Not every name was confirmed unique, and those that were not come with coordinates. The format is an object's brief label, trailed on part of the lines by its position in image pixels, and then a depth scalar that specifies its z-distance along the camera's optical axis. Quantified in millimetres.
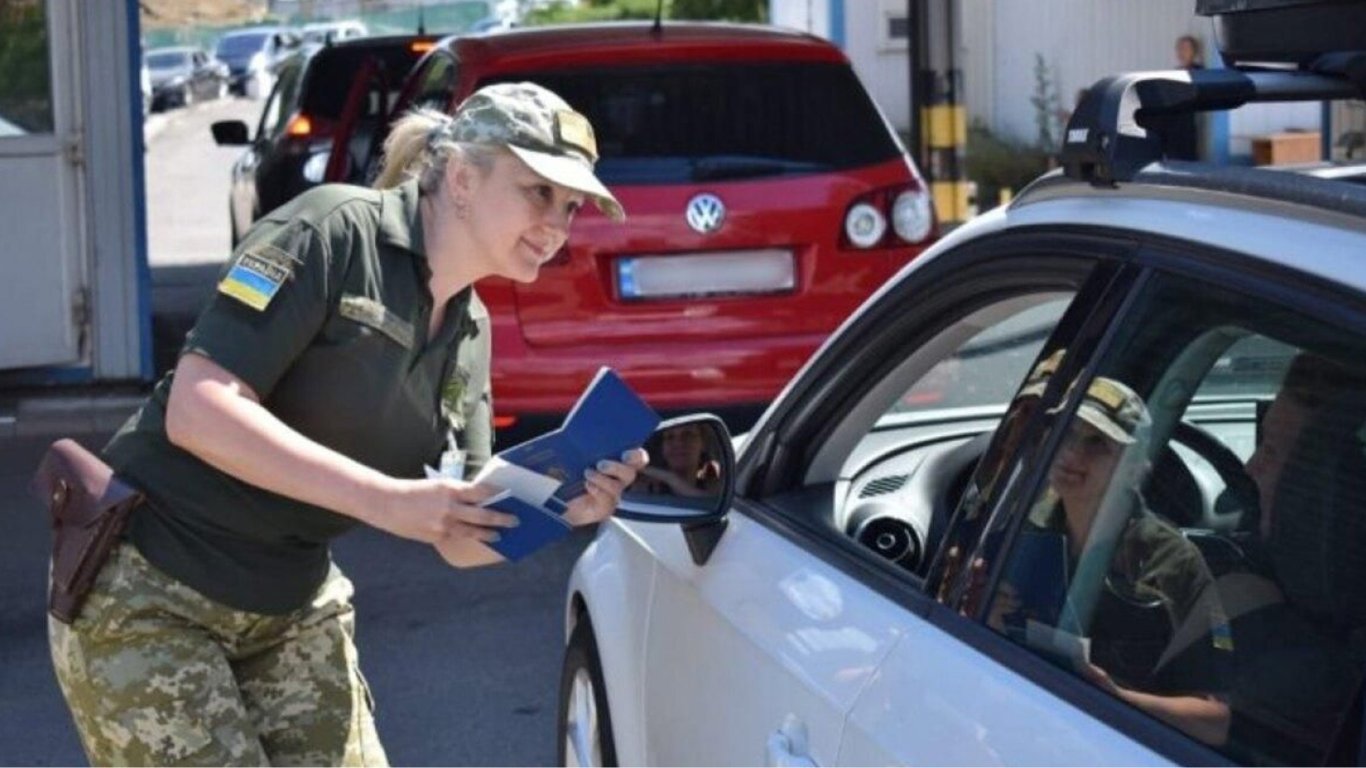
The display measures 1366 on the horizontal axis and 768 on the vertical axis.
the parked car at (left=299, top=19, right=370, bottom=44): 50369
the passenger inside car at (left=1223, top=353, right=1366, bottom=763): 2320
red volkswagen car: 7438
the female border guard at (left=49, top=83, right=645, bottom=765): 3230
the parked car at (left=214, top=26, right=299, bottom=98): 54875
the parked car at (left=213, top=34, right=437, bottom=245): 12641
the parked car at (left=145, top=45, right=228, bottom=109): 52844
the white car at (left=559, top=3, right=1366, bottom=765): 2400
